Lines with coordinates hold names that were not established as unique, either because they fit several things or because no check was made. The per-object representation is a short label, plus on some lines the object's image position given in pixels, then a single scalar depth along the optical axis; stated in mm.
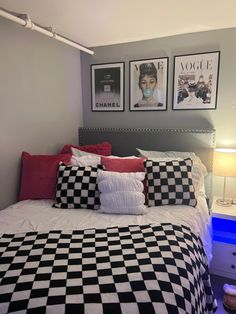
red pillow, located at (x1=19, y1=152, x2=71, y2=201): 2096
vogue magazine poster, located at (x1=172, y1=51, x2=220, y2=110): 2406
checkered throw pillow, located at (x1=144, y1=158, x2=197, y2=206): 1941
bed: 956
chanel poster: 2832
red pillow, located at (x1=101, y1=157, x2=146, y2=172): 2072
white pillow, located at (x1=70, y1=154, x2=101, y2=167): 2238
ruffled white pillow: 1809
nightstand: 2119
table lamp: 2213
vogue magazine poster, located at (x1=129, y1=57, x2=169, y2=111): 2623
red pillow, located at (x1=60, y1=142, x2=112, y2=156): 2605
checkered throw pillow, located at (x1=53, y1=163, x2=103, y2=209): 1932
